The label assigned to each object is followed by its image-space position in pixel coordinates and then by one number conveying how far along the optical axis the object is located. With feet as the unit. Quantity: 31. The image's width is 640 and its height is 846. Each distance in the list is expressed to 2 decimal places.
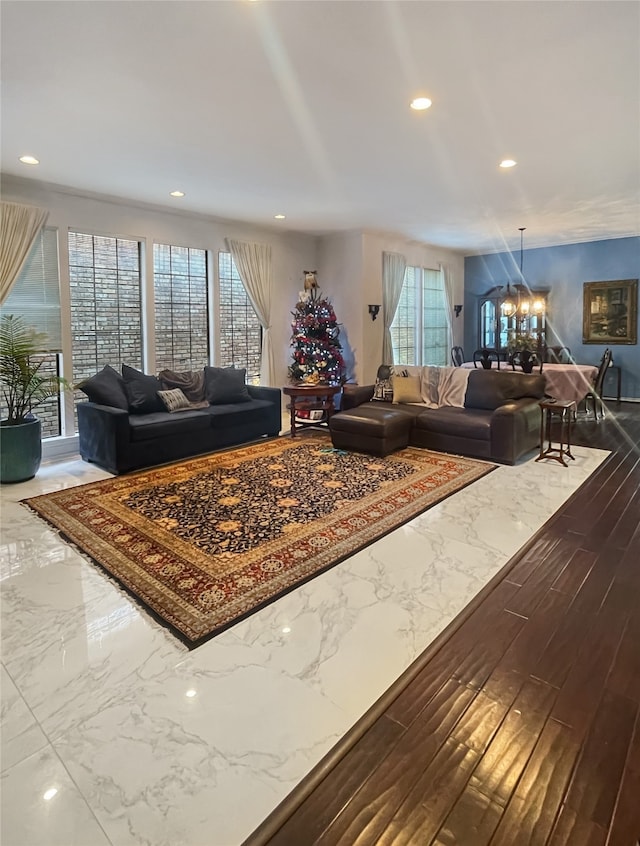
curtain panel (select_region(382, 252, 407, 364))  26.96
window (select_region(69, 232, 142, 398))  18.24
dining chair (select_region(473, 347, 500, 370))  22.98
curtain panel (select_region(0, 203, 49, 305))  15.93
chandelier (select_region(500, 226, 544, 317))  25.44
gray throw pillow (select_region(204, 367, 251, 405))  19.66
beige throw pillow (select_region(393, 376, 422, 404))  20.16
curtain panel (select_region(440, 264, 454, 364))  32.60
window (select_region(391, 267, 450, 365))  29.91
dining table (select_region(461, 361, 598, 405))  23.25
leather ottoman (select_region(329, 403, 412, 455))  17.07
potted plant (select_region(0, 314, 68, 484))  14.67
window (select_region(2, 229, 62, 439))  16.70
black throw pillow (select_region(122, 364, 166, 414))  17.60
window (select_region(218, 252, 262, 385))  23.02
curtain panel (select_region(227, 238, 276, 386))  23.09
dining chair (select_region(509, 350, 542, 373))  21.38
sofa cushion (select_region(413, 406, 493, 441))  16.94
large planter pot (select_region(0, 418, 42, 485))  14.56
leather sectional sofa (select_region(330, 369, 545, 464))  16.49
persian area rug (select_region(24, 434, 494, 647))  8.88
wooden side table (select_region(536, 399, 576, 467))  16.31
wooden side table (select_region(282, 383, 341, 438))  20.73
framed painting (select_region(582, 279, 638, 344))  27.94
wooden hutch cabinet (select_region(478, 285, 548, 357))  26.45
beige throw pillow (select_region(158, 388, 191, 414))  18.25
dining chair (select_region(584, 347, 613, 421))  23.75
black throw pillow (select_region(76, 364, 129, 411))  16.63
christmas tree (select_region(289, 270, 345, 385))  23.95
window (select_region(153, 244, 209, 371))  20.70
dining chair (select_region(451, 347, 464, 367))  31.99
